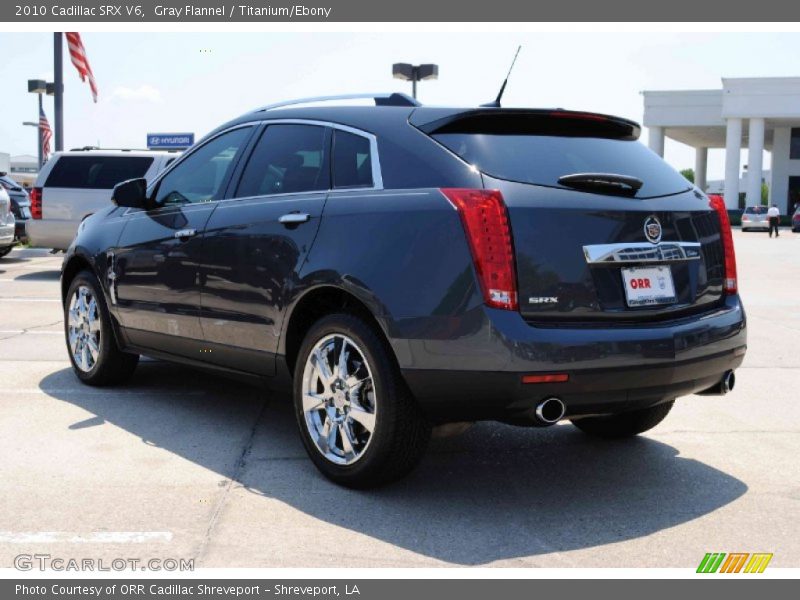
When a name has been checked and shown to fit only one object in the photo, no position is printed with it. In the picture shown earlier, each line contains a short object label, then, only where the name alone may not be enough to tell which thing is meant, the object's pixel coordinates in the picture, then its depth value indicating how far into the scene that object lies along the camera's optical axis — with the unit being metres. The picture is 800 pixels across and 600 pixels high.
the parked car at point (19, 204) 21.24
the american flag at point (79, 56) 26.05
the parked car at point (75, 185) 16.67
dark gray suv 4.07
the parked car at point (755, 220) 49.44
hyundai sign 36.69
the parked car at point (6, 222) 16.83
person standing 40.84
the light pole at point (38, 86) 37.53
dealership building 63.09
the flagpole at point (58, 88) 24.12
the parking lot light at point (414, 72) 27.31
